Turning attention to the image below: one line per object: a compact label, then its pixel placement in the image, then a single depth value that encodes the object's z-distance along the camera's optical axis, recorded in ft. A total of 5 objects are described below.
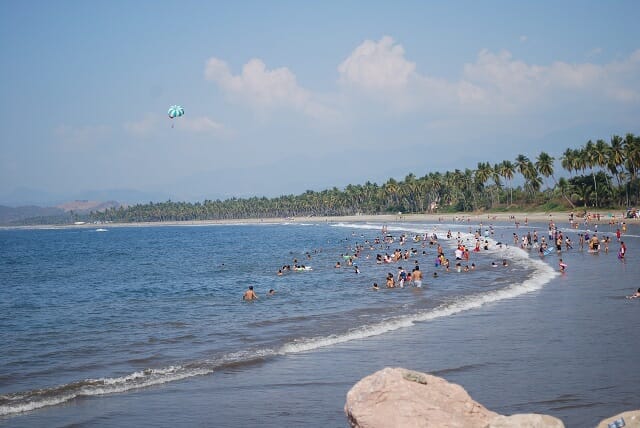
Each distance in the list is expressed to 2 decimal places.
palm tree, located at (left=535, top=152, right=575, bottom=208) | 362.66
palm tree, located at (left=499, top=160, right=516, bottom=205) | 403.54
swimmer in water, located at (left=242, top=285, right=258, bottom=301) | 101.45
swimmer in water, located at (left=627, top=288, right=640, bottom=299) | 75.51
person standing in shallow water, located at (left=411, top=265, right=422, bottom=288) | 107.04
